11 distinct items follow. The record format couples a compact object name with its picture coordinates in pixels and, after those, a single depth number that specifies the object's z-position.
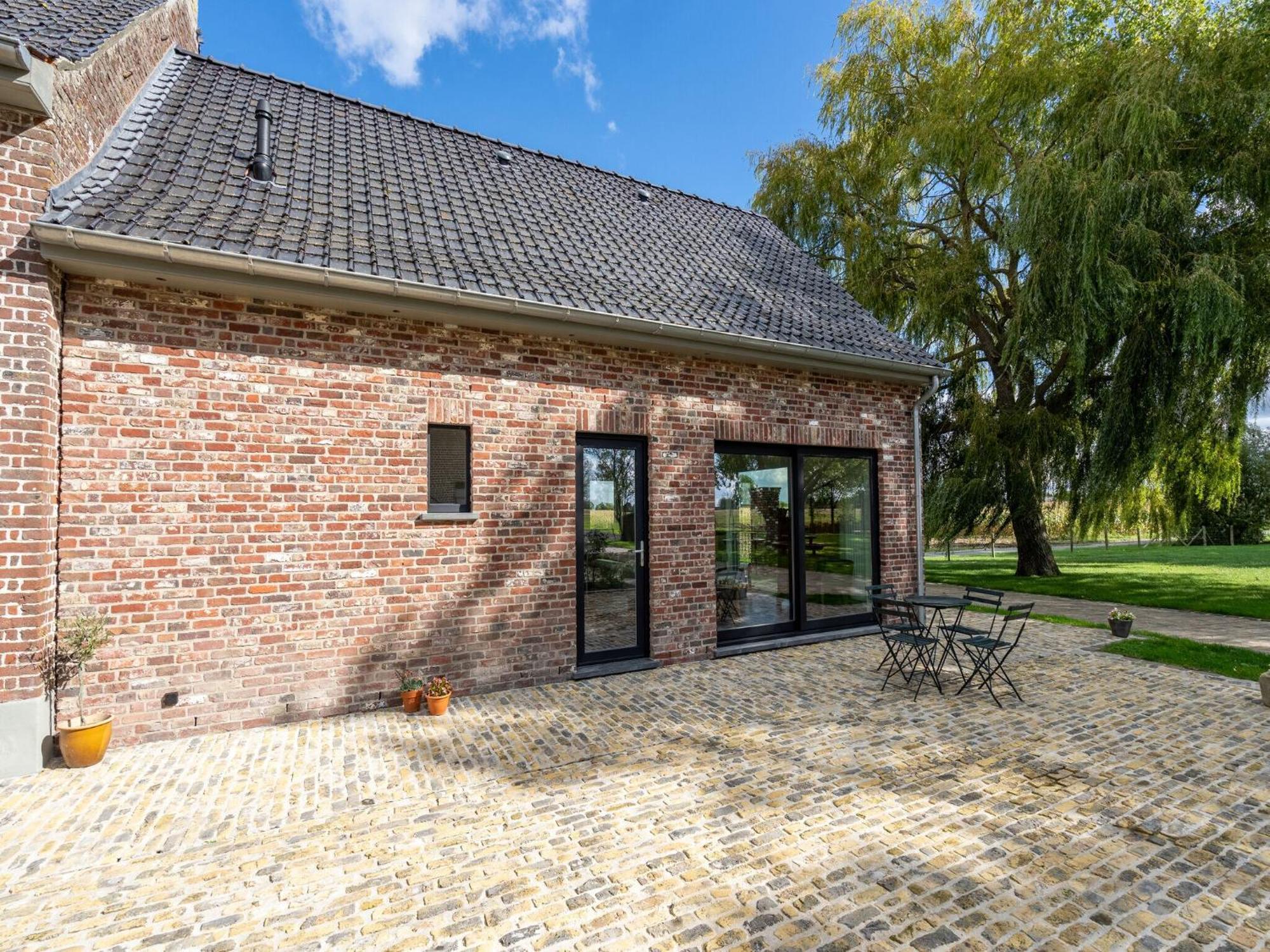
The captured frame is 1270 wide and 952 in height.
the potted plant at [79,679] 3.82
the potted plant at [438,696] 4.77
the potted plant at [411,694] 4.80
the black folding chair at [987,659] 5.14
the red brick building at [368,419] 4.12
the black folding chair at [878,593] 6.34
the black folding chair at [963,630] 5.39
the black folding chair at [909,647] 5.48
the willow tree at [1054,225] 8.26
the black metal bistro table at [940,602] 5.61
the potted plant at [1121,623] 7.32
